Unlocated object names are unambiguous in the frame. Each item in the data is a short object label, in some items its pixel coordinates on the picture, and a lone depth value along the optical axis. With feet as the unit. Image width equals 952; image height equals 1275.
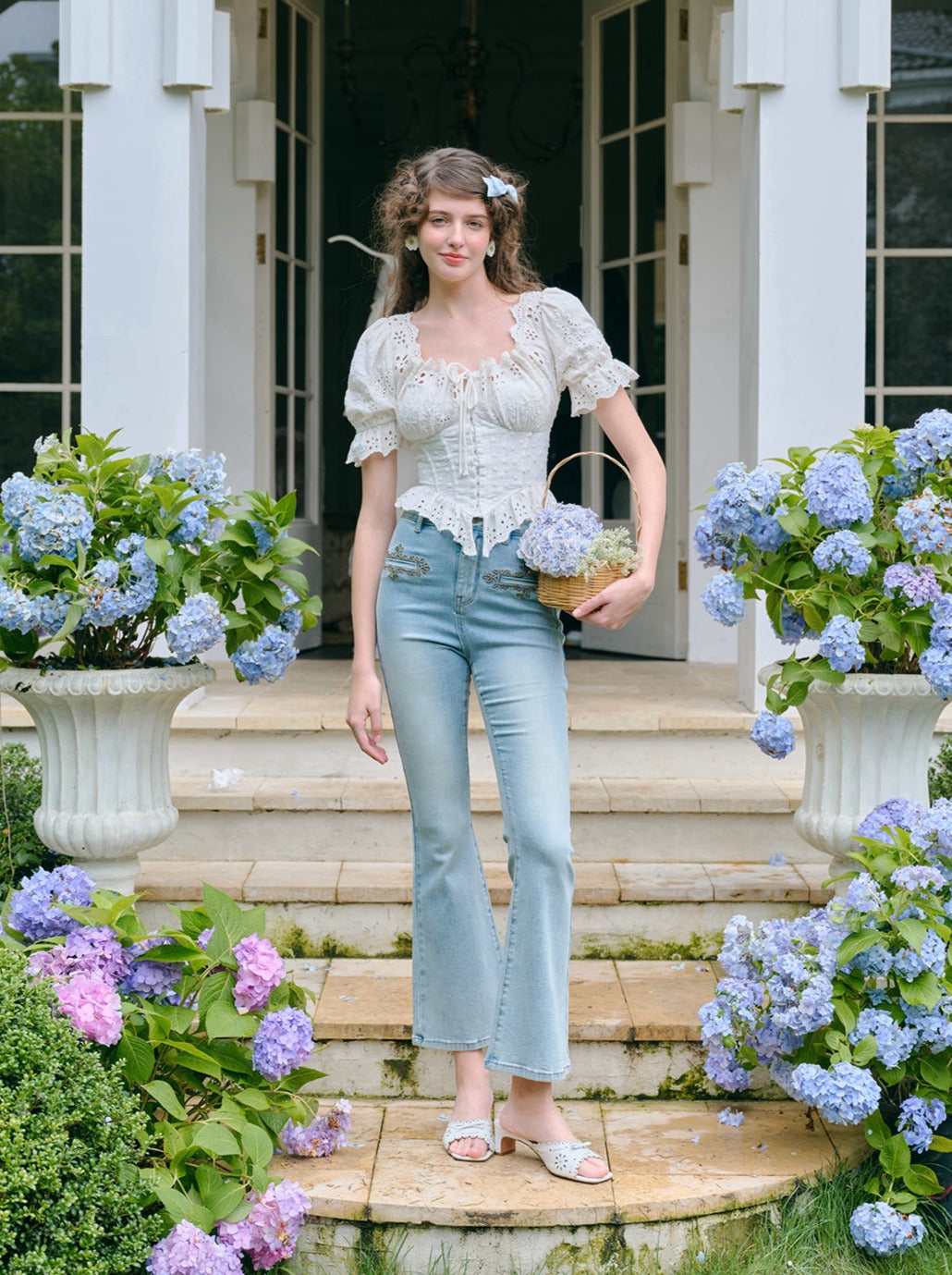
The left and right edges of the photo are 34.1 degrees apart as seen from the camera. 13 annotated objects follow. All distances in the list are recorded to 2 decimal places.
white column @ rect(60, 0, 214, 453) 13.91
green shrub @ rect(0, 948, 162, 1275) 7.02
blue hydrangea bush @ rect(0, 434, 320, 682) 9.39
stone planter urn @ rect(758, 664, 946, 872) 9.81
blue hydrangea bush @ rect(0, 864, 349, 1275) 7.61
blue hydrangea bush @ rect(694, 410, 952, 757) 9.14
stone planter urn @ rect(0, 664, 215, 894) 9.93
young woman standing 8.02
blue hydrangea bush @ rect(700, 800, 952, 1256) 8.06
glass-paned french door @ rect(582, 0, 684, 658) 19.25
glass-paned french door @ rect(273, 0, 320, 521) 19.72
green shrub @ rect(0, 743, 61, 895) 11.06
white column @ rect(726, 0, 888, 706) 13.94
